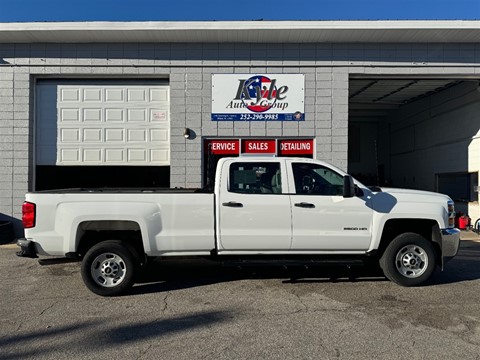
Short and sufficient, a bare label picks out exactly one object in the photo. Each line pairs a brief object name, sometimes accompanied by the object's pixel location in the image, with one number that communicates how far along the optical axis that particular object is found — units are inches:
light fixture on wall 417.4
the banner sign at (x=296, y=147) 427.5
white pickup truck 215.3
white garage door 430.6
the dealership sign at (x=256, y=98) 421.7
